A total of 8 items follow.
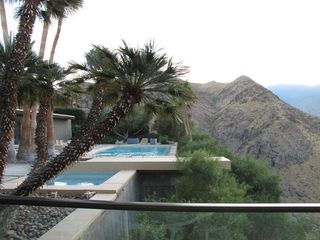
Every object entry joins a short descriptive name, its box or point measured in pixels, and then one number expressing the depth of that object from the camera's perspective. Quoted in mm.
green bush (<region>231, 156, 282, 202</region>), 9128
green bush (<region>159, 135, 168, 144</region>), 18142
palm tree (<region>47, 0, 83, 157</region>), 5342
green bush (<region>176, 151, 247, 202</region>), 6284
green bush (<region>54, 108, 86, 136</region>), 19722
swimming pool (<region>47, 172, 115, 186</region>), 8018
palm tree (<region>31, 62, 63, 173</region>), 5276
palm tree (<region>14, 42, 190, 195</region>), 4086
